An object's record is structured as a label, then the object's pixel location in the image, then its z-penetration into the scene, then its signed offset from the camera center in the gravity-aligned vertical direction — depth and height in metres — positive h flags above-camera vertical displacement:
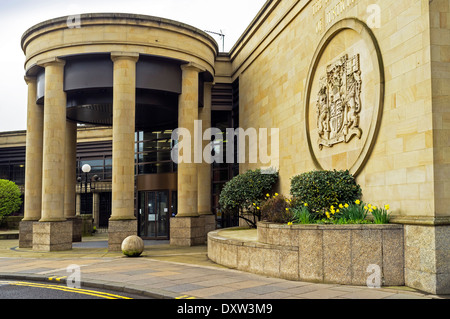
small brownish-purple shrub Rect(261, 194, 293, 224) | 14.38 -0.84
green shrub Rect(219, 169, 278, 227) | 20.28 -0.24
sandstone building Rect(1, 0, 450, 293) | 11.05 +3.44
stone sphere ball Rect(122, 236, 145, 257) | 18.59 -2.48
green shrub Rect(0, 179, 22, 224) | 39.22 -0.99
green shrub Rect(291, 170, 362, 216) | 13.91 -0.14
